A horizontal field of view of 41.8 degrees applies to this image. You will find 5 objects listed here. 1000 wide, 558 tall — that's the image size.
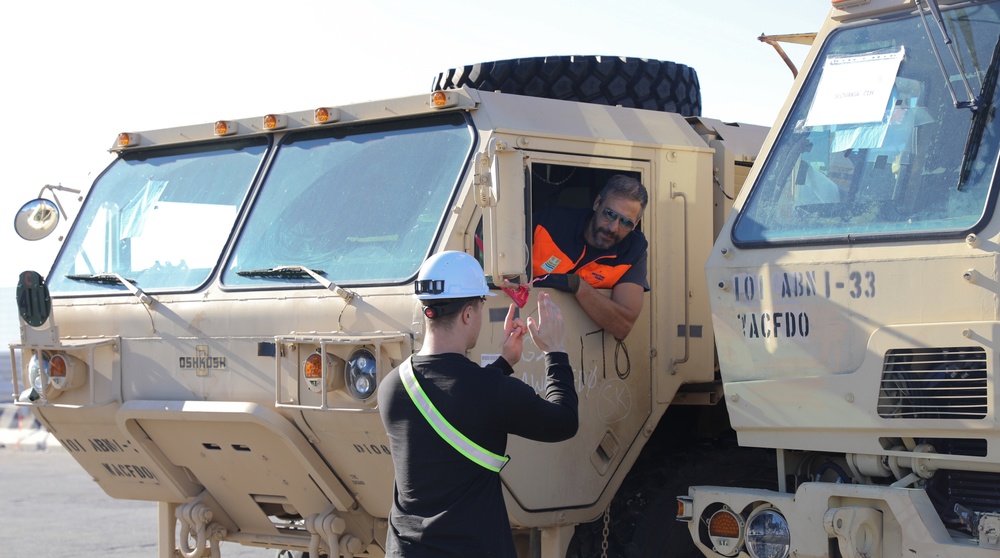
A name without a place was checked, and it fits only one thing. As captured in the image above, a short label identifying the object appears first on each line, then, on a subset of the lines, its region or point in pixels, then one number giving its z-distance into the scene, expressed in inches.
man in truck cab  225.1
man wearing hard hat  159.8
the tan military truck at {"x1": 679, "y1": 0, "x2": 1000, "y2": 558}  172.2
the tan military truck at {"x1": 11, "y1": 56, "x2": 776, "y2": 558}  214.4
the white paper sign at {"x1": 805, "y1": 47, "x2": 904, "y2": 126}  189.9
